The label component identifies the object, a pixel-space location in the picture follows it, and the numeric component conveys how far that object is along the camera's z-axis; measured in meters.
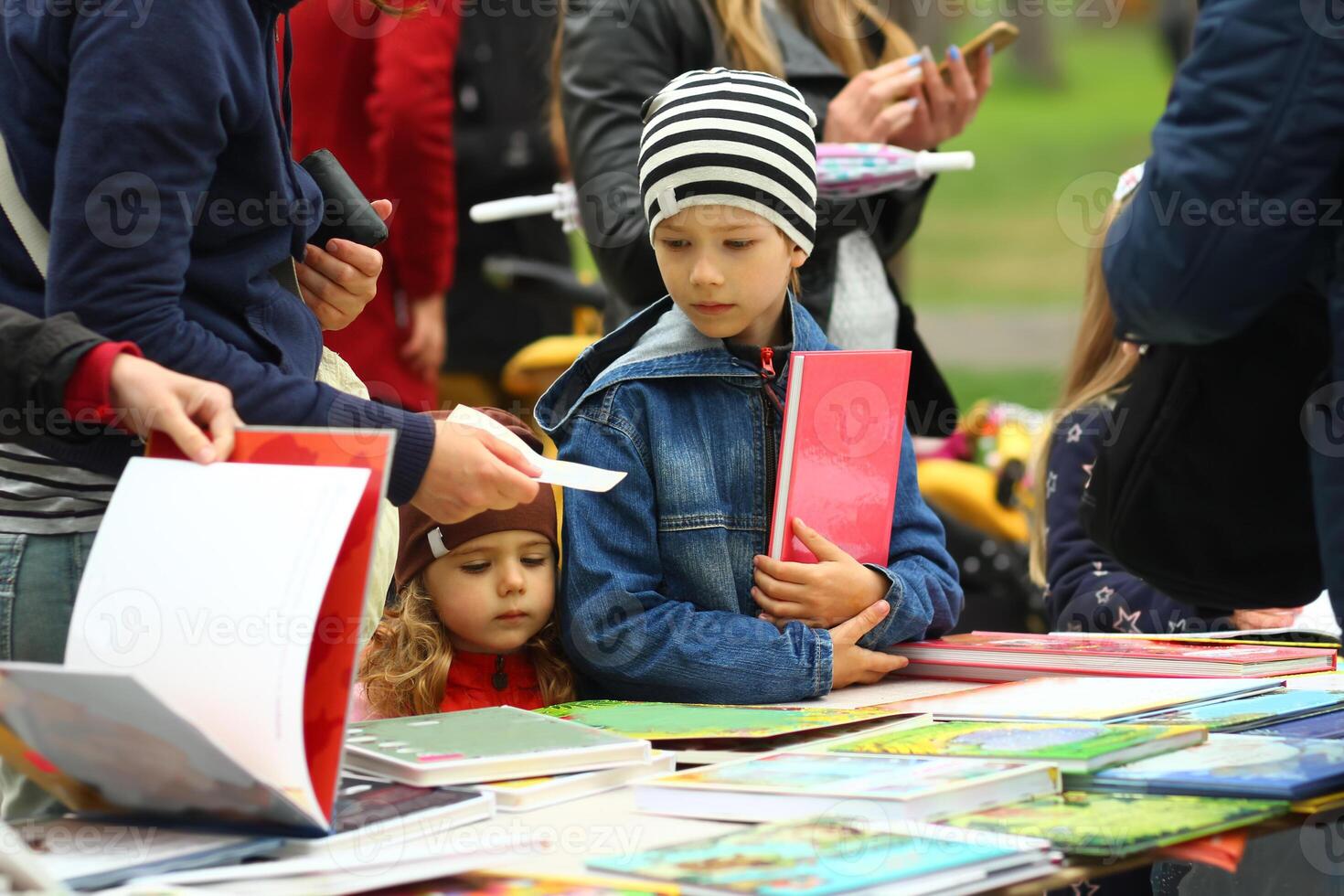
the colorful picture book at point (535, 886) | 4.08
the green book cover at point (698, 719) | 4.50
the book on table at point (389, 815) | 4.17
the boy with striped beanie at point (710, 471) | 4.71
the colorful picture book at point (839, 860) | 4.07
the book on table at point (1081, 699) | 4.54
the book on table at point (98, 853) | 4.06
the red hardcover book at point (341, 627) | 4.18
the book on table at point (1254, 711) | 4.52
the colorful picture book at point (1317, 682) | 4.73
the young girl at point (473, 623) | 4.76
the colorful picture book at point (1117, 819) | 4.16
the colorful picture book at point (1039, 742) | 4.32
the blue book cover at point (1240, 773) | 4.27
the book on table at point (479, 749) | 4.32
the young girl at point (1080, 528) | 5.33
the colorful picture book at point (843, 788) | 4.22
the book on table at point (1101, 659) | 4.78
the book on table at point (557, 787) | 4.30
